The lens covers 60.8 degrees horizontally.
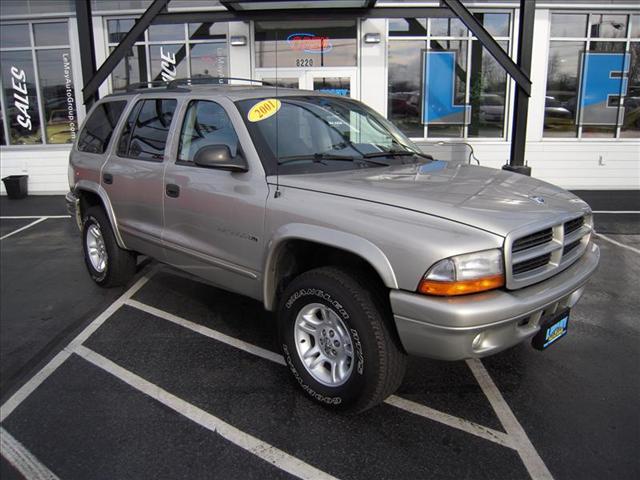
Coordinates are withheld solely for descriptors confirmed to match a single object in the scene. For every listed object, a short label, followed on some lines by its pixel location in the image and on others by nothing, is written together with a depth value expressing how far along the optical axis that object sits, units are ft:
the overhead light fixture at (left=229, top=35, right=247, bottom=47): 38.32
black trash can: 39.22
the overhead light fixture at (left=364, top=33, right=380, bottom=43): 37.68
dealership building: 38.24
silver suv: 9.05
